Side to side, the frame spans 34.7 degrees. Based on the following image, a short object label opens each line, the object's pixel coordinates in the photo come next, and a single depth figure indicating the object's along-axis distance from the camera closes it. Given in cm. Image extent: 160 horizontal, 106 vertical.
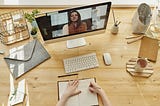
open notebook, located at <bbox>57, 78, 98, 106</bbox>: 165
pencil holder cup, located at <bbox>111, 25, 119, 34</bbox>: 205
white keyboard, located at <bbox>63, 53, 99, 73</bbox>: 185
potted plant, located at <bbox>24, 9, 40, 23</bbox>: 203
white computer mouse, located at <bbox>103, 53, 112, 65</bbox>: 188
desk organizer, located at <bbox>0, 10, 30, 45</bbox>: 203
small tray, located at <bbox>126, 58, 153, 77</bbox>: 181
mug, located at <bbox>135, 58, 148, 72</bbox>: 179
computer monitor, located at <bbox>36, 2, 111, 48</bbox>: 171
